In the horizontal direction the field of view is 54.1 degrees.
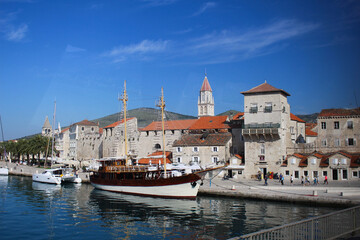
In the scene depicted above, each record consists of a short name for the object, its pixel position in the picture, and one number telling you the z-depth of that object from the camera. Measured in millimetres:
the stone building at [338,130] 52156
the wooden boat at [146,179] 42250
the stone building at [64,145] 105625
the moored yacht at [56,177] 60312
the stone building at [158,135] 72188
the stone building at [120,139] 77438
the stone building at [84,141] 88375
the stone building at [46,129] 140275
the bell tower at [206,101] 136625
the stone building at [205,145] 58812
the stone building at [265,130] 52094
